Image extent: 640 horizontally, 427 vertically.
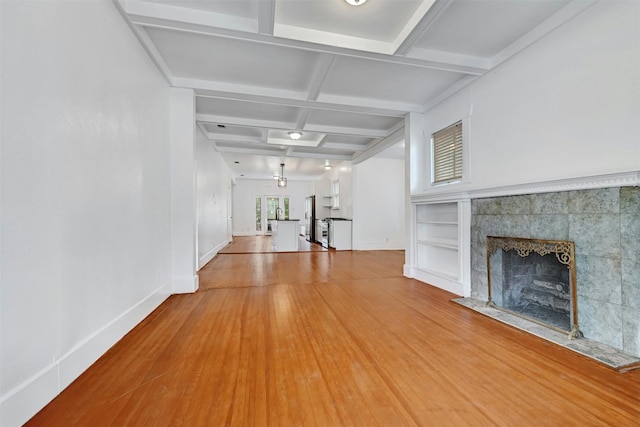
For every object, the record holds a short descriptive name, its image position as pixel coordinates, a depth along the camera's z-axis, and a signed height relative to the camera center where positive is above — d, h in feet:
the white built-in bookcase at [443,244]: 10.83 -1.50
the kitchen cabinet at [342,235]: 25.71 -2.20
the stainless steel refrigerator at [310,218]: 34.99 -0.69
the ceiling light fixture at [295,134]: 17.46 +5.56
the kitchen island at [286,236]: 25.31 -2.25
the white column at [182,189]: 11.11 +1.11
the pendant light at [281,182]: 30.58 +3.83
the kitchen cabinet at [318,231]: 32.46 -2.28
